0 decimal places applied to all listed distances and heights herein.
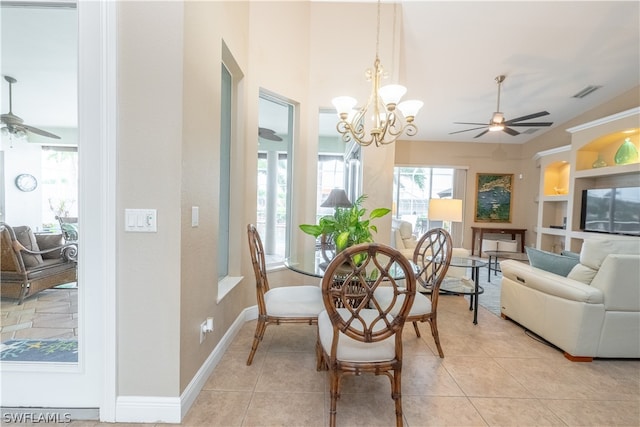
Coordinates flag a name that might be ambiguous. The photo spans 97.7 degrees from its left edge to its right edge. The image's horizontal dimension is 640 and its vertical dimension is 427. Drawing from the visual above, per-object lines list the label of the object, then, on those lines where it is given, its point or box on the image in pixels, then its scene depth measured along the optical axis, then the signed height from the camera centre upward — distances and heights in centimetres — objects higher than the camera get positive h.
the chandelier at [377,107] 236 +90
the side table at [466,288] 298 -92
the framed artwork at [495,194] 723 +37
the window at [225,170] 257 +29
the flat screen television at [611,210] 465 +2
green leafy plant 212 -19
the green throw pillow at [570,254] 282 -46
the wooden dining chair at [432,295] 221 -75
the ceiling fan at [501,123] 430 +135
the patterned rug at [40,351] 155 -87
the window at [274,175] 316 +32
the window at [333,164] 365 +57
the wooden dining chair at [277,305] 206 -77
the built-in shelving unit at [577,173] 483 +74
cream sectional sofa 213 -73
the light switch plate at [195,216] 167 -10
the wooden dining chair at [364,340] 134 -72
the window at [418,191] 754 +43
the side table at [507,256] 479 -83
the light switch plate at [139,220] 149 -12
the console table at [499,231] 698 -57
